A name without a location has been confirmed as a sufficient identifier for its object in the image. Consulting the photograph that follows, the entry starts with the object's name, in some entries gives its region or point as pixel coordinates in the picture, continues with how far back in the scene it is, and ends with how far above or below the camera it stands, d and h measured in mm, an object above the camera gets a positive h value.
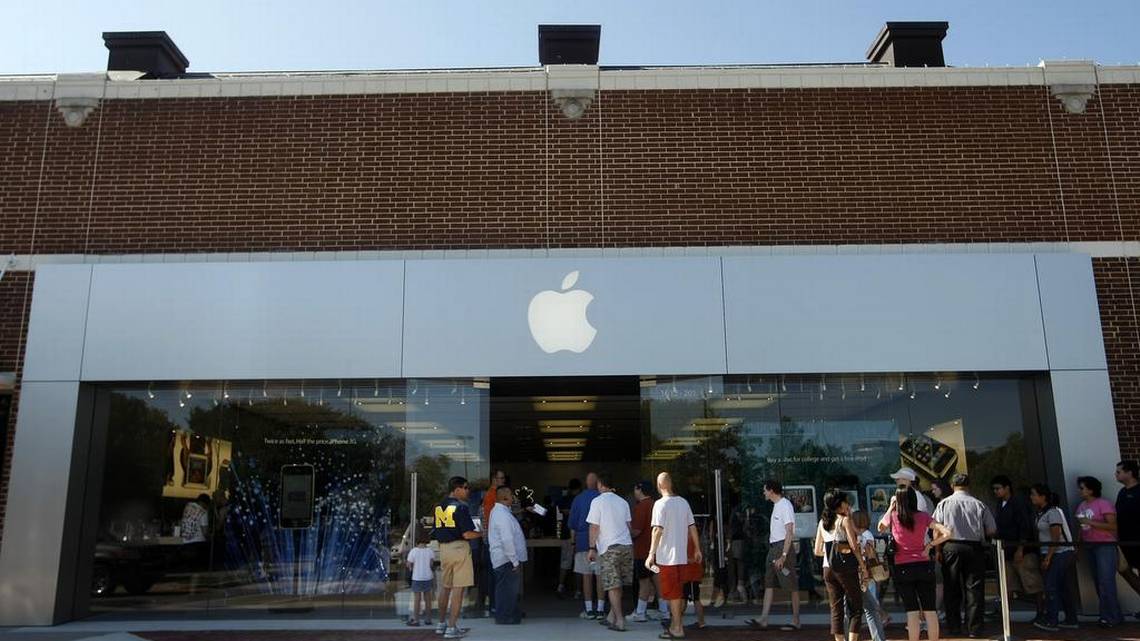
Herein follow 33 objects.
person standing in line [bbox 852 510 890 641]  8500 -616
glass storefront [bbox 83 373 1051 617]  11648 +861
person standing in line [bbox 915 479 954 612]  11062 +371
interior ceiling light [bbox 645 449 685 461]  11820 +916
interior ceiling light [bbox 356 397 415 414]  11797 +1539
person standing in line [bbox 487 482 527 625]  10492 -262
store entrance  13062 +1855
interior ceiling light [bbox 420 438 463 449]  11711 +1071
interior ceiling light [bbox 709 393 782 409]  11797 +1544
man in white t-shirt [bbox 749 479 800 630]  10336 -241
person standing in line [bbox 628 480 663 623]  11148 -66
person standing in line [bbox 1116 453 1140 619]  10500 +91
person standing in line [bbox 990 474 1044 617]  10445 -129
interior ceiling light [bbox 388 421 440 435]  11727 +1257
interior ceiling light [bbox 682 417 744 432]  11773 +1264
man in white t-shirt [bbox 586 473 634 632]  10172 -165
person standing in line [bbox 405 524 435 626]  10828 -476
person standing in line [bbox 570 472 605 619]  11258 -74
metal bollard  8898 -630
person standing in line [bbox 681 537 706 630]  10029 -612
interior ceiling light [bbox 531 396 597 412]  14224 +1934
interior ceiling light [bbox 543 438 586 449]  20312 +1883
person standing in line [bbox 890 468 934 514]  9244 +438
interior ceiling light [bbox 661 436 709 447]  11812 +1074
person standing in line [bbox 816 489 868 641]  8352 -371
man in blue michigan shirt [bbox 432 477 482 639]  10312 -181
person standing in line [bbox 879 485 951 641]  8820 -344
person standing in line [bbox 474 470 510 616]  11312 -460
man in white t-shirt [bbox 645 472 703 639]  9469 -169
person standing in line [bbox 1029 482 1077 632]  10203 -407
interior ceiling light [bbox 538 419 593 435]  17250 +1923
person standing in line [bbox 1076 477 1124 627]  10391 -136
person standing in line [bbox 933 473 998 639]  9734 -262
